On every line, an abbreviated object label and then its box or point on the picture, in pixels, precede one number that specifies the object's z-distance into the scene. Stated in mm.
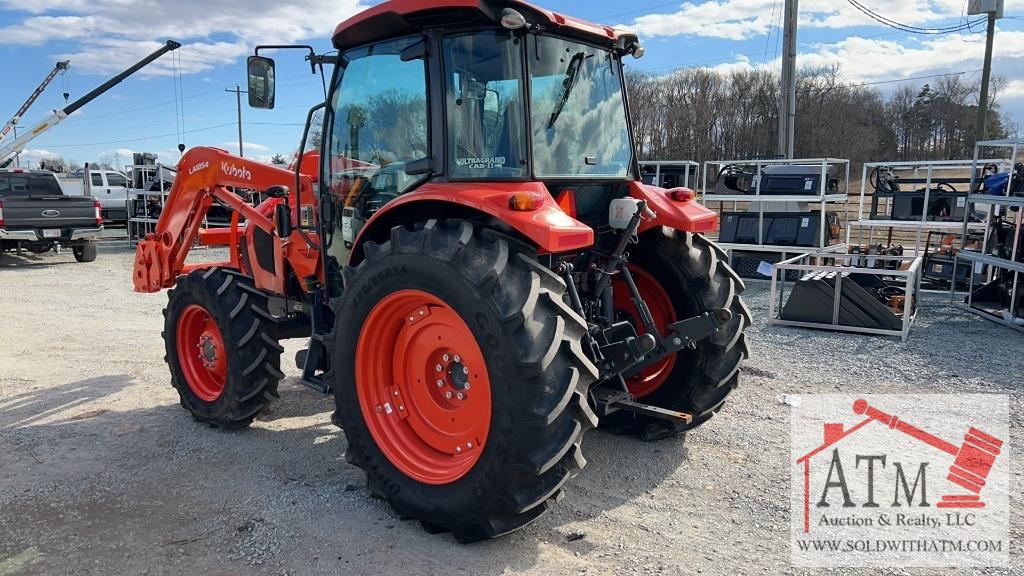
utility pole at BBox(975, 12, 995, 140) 18938
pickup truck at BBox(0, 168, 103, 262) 13672
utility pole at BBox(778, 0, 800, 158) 15312
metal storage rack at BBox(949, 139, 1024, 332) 8188
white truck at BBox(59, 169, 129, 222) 22562
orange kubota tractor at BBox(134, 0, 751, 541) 3047
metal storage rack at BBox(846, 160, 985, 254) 10594
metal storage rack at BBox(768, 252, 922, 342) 7382
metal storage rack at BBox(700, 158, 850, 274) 10914
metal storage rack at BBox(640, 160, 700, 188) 12639
